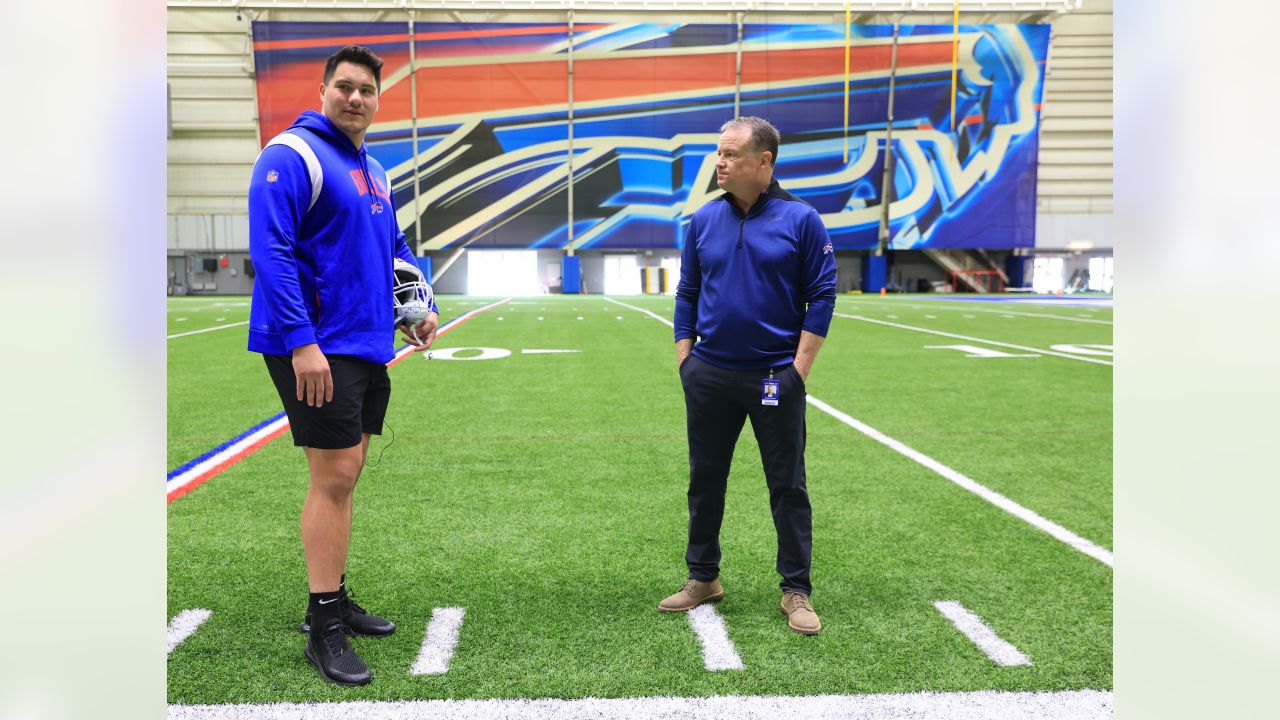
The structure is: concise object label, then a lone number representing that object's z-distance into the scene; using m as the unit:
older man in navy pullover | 3.30
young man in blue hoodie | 2.68
